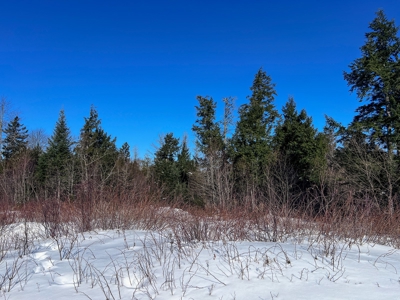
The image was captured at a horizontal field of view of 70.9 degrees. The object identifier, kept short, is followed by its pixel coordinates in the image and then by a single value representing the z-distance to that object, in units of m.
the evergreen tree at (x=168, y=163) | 24.34
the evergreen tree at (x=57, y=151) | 23.27
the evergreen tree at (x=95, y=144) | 21.31
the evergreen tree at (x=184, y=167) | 24.43
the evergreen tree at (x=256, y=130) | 20.00
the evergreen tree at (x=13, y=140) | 32.00
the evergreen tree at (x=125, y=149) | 28.51
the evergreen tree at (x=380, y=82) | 14.61
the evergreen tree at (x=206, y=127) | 23.25
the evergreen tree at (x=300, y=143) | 18.23
